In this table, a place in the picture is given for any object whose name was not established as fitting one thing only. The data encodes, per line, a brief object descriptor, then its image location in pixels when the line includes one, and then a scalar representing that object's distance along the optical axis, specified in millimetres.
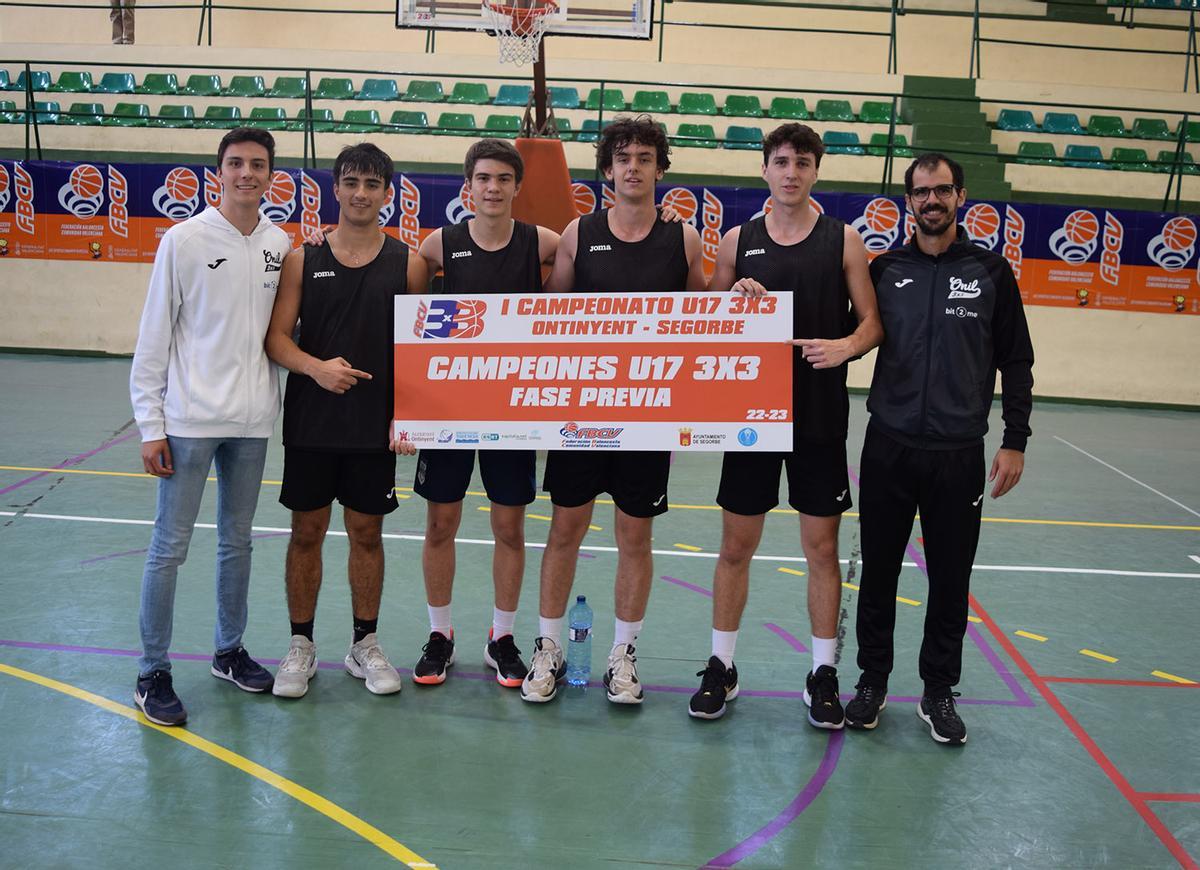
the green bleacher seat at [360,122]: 15356
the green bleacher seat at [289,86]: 16766
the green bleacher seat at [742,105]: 16547
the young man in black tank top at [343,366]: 4258
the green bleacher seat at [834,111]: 16469
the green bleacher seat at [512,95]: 16312
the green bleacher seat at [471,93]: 16656
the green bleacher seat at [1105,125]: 16656
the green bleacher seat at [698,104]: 16328
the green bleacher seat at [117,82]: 17000
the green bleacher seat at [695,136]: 15086
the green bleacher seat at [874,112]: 16438
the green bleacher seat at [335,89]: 16562
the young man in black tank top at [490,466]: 4336
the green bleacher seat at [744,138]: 15008
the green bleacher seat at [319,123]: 15337
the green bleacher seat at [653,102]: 16344
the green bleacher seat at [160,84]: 16609
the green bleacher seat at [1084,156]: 15606
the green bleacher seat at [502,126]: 15086
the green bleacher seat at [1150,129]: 16281
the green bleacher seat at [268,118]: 15547
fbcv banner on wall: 13602
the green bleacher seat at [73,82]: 16797
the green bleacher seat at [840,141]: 15203
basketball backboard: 9289
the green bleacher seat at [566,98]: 16250
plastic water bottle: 4680
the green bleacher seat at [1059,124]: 16500
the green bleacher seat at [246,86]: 16750
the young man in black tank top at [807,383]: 4152
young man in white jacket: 4062
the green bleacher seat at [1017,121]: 16484
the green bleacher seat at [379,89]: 16672
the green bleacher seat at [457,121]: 15299
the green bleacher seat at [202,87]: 16500
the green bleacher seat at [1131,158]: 15477
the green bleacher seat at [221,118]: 15758
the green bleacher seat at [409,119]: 15844
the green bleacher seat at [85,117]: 15770
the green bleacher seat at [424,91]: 16641
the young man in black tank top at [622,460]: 4277
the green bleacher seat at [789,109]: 16375
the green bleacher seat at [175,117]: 15711
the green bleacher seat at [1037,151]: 15742
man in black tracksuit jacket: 4043
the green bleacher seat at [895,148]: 14833
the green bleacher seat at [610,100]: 15960
